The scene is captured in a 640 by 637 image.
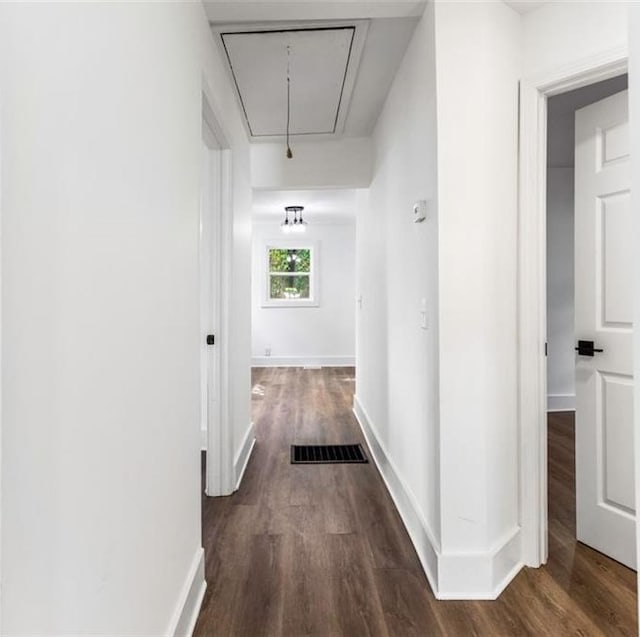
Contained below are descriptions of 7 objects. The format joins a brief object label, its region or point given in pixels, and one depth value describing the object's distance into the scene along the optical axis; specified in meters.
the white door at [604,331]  1.75
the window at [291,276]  6.88
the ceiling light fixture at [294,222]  5.57
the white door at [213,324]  2.34
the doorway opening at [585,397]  1.81
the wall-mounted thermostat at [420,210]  1.76
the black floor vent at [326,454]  2.92
